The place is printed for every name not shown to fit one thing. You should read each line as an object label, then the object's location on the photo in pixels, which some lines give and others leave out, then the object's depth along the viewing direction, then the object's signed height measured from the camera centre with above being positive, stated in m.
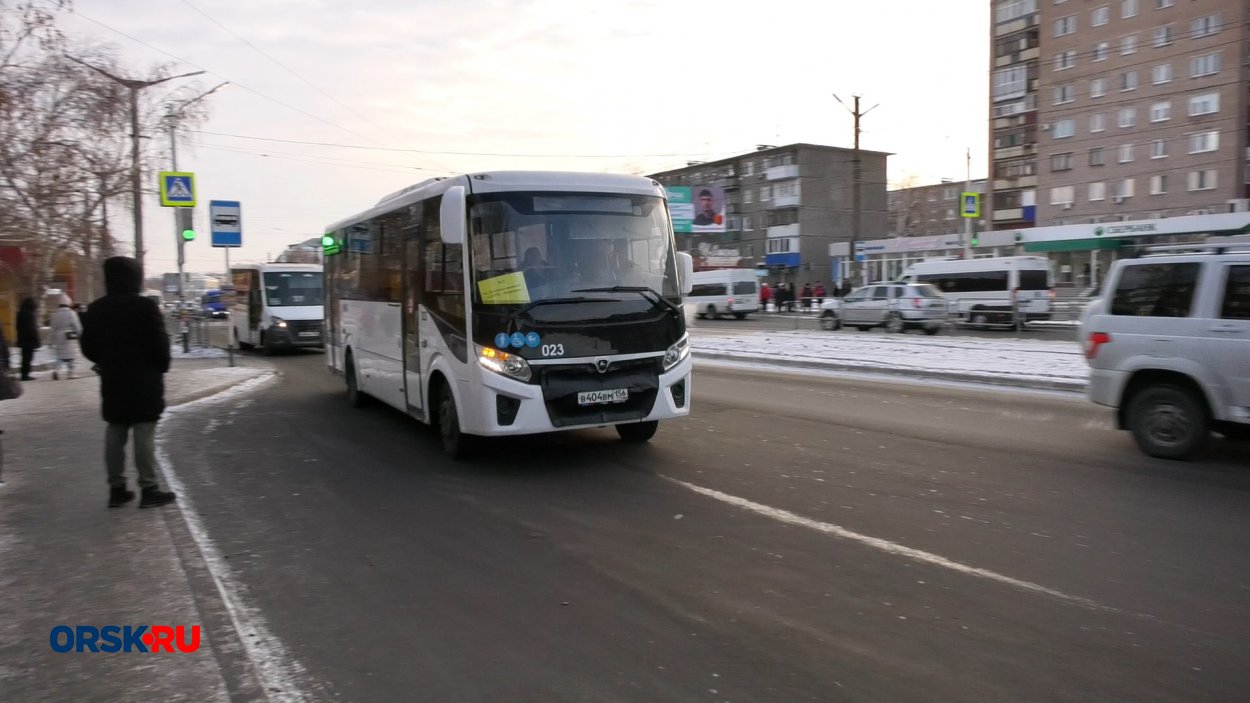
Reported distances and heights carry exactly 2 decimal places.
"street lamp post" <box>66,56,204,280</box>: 21.49 +3.81
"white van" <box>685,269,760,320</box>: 42.62 -0.23
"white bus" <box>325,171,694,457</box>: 7.57 -0.13
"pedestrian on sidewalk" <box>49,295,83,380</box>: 18.53 -0.87
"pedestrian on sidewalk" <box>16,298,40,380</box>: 17.83 -0.70
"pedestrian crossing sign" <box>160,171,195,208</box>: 20.12 +2.58
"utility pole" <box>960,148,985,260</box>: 41.62 +2.33
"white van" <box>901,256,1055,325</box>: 29.80 -0.01
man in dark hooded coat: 6.41 -0.42
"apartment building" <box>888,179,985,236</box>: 113.38 +10.54
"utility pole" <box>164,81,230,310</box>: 23.61 +4.95
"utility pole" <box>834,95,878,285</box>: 41.78 +3.98
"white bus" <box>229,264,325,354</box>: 24.02 -0.29
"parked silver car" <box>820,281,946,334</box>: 28.52 -0.76
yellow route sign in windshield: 7.60 +0.03
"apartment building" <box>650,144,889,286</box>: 82.25 +8.19
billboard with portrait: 65.25 +6.42
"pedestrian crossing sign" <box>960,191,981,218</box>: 38.78 +3.74
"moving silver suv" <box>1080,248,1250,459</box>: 7.79 -0.63
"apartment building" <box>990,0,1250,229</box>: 51.75 +12.09
